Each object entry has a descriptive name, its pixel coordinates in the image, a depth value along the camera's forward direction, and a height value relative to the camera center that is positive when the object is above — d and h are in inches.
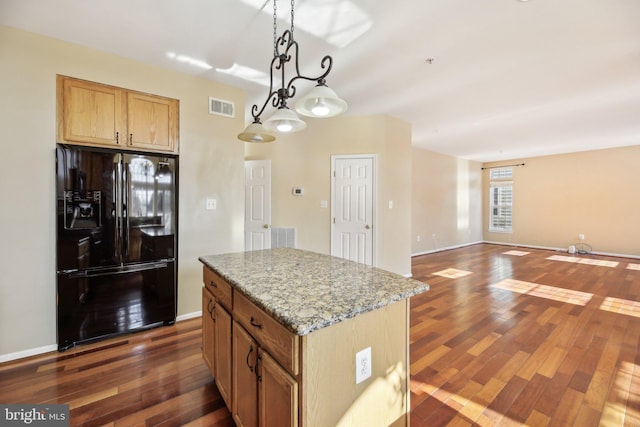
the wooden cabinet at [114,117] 94.0 +33.6
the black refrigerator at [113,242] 91.4 -12.2
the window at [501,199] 328.8 +13.1
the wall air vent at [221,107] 123.3 +46.2
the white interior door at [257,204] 172.4 +2.9
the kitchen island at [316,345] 36.6 -20.9
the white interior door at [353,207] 166.9 +1.2
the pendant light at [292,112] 59.7 +23.8
